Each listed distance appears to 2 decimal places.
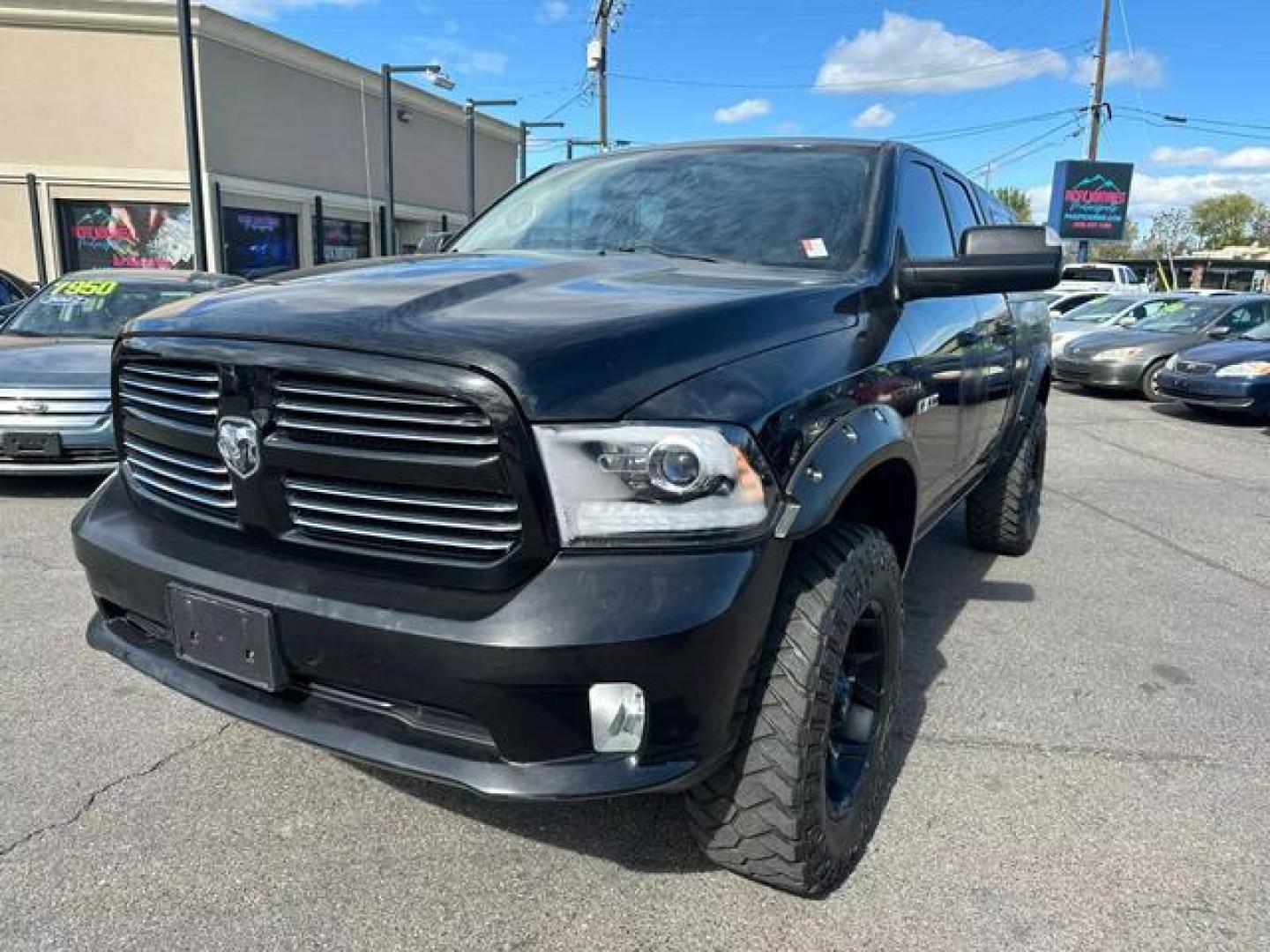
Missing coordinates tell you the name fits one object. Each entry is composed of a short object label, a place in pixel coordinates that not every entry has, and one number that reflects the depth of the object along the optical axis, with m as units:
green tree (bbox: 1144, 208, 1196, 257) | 92.83
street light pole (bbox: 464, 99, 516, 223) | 24.82
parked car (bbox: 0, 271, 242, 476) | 5.69
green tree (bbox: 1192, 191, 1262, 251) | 92.69
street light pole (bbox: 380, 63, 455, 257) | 19.98
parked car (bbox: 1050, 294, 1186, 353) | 16.39
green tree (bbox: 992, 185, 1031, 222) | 91.81
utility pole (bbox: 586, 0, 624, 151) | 29.38
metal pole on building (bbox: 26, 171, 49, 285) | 22.77
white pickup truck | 27.82
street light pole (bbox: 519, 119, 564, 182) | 27.02
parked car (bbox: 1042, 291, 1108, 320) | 20.81
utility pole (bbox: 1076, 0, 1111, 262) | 33.31
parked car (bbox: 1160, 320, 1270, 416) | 10.95
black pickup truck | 1.81
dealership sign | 34.97
